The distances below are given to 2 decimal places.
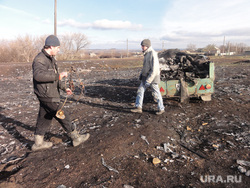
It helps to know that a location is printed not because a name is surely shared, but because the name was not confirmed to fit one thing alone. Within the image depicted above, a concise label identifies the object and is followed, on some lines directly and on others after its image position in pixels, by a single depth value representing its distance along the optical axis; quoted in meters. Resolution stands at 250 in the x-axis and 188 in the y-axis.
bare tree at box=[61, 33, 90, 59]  33.50
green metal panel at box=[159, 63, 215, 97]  5.81
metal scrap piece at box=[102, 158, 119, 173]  2.89
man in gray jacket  4.94
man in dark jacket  3.23
